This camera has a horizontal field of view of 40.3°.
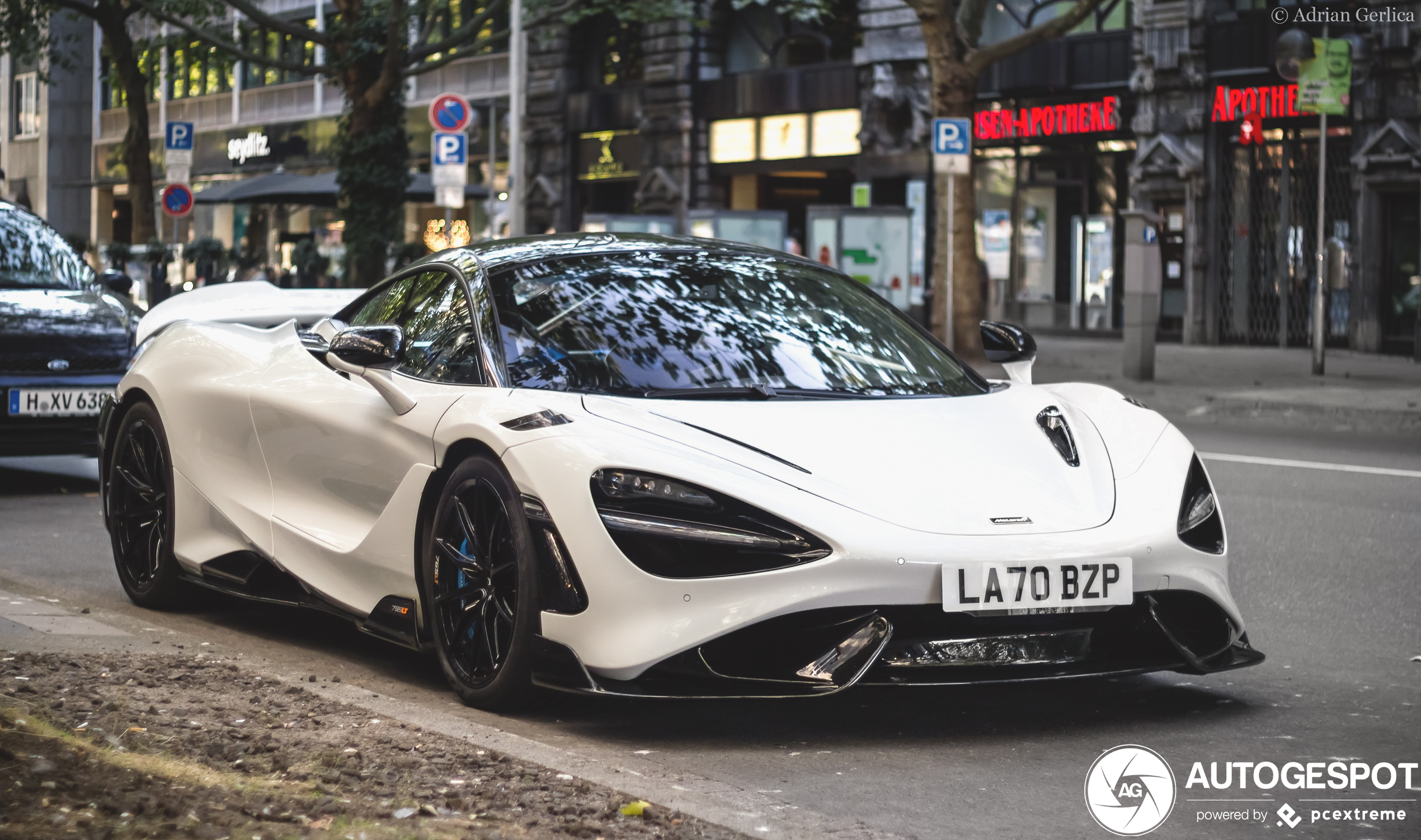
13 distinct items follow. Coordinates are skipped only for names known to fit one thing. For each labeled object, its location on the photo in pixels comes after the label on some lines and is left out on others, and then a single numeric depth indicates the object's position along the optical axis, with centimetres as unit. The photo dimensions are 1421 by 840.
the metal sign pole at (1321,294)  1961
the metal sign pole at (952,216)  2098
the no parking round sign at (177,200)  3000
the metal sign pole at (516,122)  3066
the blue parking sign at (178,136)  2931
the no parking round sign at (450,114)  2467
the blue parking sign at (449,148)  2436
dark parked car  1005
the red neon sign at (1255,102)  2641
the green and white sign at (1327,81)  1984
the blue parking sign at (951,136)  2005
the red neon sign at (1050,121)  2912
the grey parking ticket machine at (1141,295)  2017
